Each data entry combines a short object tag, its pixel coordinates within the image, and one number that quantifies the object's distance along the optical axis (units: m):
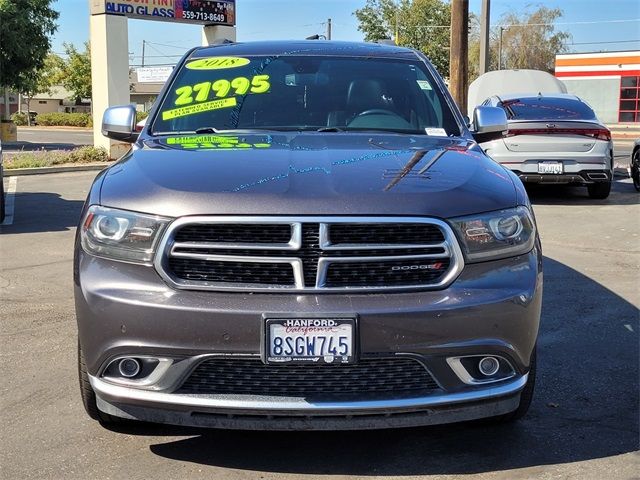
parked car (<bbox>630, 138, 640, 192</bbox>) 12.93
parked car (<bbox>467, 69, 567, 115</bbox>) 18.84
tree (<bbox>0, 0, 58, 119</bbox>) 30.22
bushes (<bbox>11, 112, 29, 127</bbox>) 69.12
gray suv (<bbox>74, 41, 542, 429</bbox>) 2.84
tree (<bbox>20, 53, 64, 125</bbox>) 70.44
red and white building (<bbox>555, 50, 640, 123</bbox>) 48.06
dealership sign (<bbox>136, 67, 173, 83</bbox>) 76.82
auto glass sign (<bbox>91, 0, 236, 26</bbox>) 19.44
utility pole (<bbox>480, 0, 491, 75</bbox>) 20.44
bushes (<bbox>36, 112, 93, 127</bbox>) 63.50
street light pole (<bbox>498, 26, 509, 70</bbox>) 66.31
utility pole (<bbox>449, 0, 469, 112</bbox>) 14.80
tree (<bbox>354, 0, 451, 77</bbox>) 57.88
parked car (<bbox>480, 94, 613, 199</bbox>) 11.13
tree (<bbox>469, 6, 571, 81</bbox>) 72.44
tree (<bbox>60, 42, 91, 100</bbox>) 68.38
